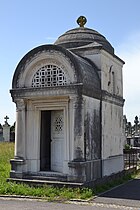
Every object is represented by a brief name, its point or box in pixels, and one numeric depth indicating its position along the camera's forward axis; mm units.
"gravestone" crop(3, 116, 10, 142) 37344
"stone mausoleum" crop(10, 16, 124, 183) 11500
